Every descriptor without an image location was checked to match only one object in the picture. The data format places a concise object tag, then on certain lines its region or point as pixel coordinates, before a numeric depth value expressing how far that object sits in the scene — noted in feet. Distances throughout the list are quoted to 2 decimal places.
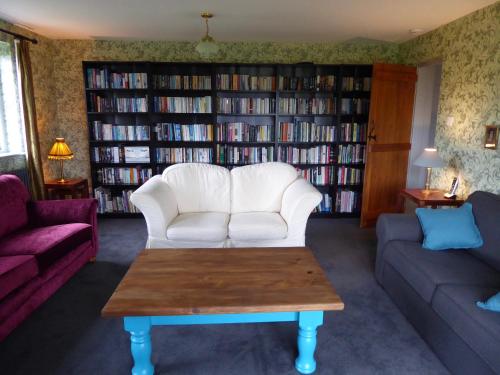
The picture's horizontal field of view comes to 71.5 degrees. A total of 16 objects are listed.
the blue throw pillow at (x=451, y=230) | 8.02
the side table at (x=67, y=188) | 13.96
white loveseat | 9.84
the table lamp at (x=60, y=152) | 13.71
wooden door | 13.64
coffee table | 5.52
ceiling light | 11.55
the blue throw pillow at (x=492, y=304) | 5.51
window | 12.48
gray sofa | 5.52
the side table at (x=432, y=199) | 11.25
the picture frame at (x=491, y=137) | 10.00
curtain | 12.69
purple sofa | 7.13
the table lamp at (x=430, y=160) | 11.61
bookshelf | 15.08
